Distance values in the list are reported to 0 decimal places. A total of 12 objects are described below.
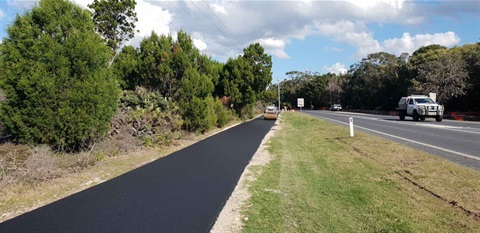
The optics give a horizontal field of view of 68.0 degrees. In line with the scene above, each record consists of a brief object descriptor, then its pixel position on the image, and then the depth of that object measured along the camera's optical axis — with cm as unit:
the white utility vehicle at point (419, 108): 2741
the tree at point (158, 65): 1845
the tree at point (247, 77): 3231
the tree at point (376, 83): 6114
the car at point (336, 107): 8668
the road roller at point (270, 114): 3900
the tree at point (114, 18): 3878
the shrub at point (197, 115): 1877
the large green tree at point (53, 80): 913
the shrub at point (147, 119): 1320
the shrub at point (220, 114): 2503
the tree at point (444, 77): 4038
